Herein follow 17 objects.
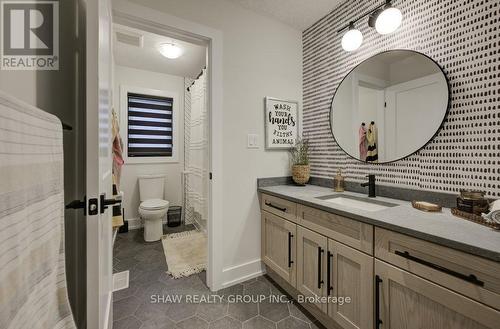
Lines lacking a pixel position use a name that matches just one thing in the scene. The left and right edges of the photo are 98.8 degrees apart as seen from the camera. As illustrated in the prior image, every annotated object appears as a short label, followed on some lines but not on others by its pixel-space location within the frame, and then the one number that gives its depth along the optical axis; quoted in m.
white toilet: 2.58
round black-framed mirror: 1.32
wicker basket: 1.98
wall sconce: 1.40
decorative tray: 0.87
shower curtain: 2.64
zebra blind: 3.13
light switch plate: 1.91
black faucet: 1.54
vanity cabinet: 0.75
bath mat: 2.01
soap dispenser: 1.77
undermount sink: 1.43
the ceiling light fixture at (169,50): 2.38
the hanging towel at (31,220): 0.39
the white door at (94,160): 0.77
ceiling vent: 2.18
